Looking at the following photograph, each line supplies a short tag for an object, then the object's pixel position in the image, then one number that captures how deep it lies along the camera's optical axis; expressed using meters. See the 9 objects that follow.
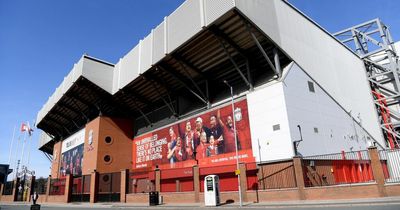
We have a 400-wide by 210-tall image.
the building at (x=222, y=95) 26.84
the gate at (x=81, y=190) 36.50
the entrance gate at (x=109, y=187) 32.41
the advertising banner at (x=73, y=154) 48.91
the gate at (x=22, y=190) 48.50
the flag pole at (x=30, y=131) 61.96
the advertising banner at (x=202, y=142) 29.69
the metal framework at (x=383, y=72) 38.75
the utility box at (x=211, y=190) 21.95
